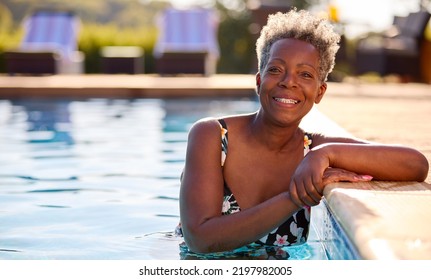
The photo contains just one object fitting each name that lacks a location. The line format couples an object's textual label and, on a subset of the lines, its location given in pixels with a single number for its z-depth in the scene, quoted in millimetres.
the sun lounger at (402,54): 11961
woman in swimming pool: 2326
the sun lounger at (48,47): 11578
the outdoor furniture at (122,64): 13055
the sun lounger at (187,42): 11547
